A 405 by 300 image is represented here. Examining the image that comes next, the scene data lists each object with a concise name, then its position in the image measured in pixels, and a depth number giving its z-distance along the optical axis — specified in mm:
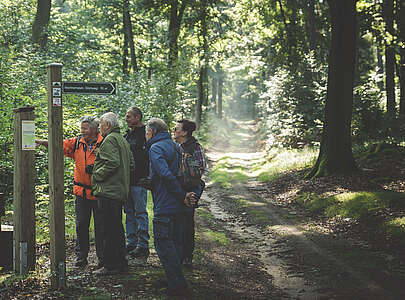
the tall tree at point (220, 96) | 65188
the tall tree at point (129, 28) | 24375
